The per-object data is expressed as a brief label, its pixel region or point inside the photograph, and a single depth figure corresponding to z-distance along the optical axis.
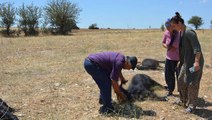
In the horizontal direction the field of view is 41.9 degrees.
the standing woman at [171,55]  5.69
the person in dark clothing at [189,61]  4.83
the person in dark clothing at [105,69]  4.80
